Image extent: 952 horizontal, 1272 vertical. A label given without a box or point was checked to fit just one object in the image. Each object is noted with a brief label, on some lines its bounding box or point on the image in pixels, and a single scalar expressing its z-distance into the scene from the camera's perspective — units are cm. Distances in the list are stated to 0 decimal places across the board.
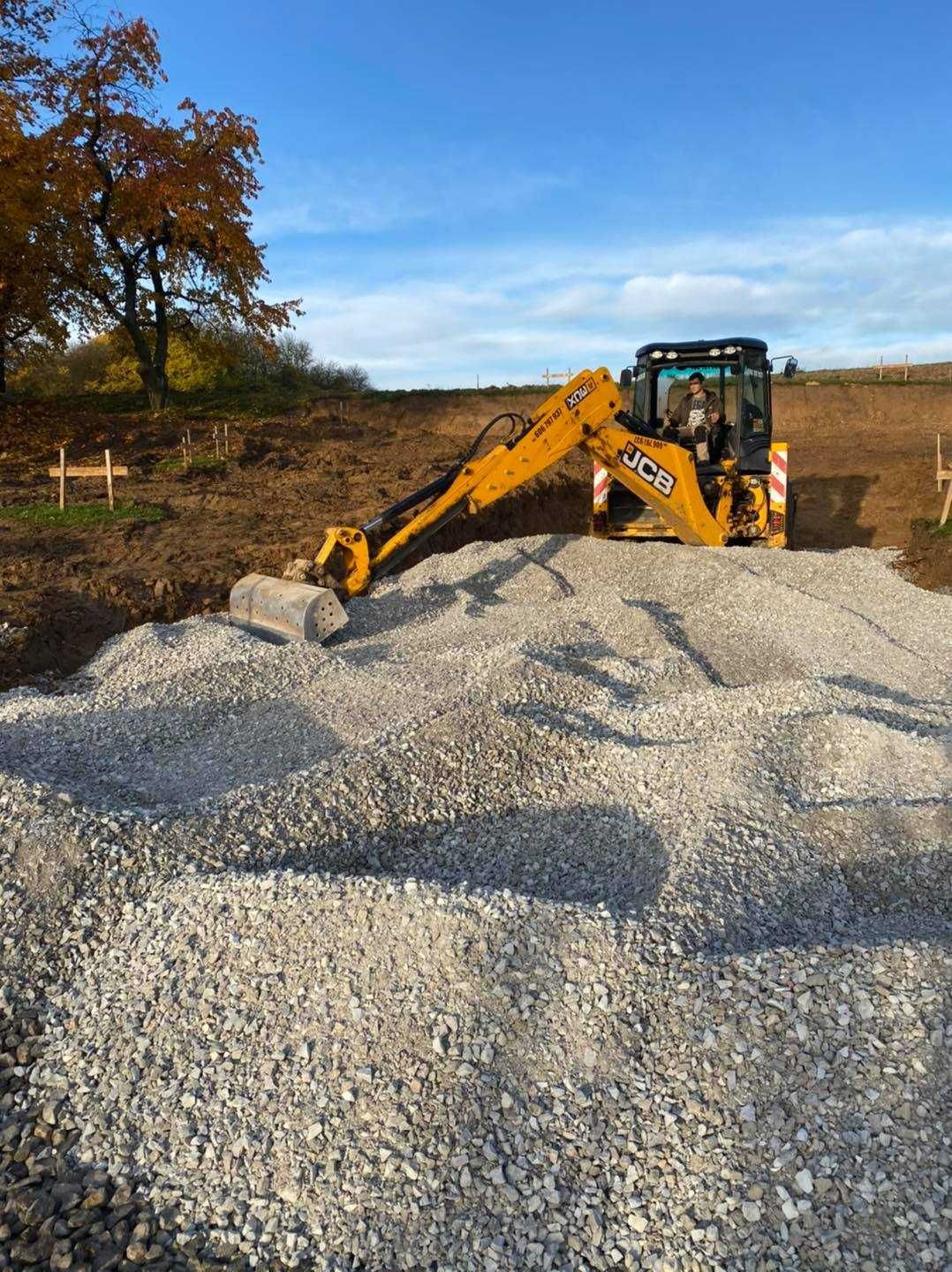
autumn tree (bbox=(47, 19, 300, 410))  2153
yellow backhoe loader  855
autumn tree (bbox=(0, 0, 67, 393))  1909
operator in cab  1101
